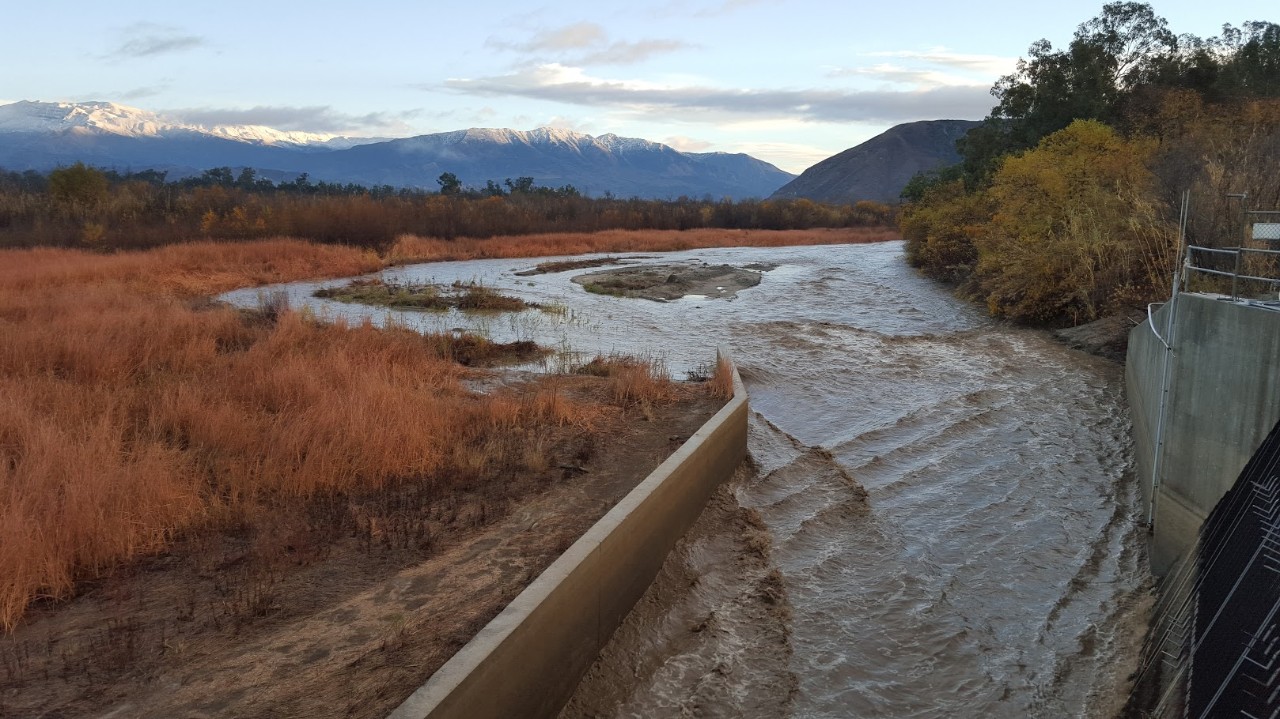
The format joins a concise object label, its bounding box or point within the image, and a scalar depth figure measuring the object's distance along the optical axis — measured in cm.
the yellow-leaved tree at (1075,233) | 1775
